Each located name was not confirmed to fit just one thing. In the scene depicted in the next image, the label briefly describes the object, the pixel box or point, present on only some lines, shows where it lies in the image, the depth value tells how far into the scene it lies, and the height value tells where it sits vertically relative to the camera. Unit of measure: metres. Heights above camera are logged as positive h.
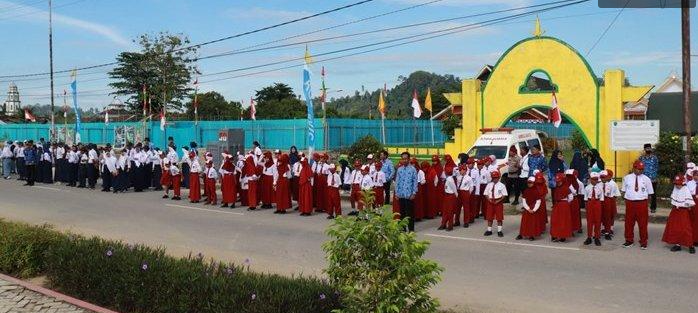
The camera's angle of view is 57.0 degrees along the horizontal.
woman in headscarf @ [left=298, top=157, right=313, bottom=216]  15.43 -0.74
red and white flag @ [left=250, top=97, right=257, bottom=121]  38.22 +2.91
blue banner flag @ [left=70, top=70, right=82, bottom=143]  32.09 +3.05
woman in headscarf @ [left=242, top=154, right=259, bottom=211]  16.56 -0.56
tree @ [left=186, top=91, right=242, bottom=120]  66.00 +5.27
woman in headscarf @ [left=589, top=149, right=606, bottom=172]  15.18 -0.11
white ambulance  18.88 +0.41
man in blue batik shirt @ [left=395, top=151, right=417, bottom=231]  12.92 -0.52
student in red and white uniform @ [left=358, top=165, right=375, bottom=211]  14.41 -0.47
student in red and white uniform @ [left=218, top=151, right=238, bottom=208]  16.97 -0.60
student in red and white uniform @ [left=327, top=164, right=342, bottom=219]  15.03 -0.79
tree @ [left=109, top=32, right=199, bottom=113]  50.58 +7.11
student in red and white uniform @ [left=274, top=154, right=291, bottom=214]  15.75 -0.66
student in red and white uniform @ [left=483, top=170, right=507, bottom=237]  12.40 -0.82
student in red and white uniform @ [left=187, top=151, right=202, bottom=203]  18.05 -0.58
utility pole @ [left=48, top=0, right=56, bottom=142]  38.84 +6.51
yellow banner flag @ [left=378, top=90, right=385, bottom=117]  34.67 +2.88
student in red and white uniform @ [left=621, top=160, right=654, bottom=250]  11.20 -0.81
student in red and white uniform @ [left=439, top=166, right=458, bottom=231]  13.34 -0.90
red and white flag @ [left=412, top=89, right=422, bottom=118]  27.33 +2.14
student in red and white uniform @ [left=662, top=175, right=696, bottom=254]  10.73 -1.05
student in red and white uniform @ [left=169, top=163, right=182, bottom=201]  18.91 -0.60
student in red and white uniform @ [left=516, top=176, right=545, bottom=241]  11.99 -1.02
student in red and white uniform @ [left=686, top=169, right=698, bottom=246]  11.20 -0.97
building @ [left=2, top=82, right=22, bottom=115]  107.34 +10.11
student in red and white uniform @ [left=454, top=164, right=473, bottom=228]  13.55 -0.68
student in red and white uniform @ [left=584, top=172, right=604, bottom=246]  11.49 -0.90
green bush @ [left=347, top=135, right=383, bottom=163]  23.31 +0.37
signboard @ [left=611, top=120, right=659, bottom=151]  16.97 +0.63
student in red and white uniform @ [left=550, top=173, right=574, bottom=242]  11.77 -1.01
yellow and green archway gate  19.78 +2.11
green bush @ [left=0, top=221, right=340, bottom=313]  5.93 -1.26
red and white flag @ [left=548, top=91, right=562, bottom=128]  19.88 +1.36
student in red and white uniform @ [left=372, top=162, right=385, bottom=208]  14.41 -0.51
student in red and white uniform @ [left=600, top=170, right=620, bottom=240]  11.77 -0.83
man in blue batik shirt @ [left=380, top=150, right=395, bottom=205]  14.77 -0.23
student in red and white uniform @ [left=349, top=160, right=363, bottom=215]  14.87 -0.53
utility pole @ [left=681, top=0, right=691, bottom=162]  15.56 +2.58
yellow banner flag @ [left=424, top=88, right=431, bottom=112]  30.65 +2.63
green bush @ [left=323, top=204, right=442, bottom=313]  4.73 -0.80
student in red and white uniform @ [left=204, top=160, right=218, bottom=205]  17.61 -0.66
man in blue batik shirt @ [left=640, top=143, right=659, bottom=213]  14.21 -0.10
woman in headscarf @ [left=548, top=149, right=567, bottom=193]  15.34 -0.19
